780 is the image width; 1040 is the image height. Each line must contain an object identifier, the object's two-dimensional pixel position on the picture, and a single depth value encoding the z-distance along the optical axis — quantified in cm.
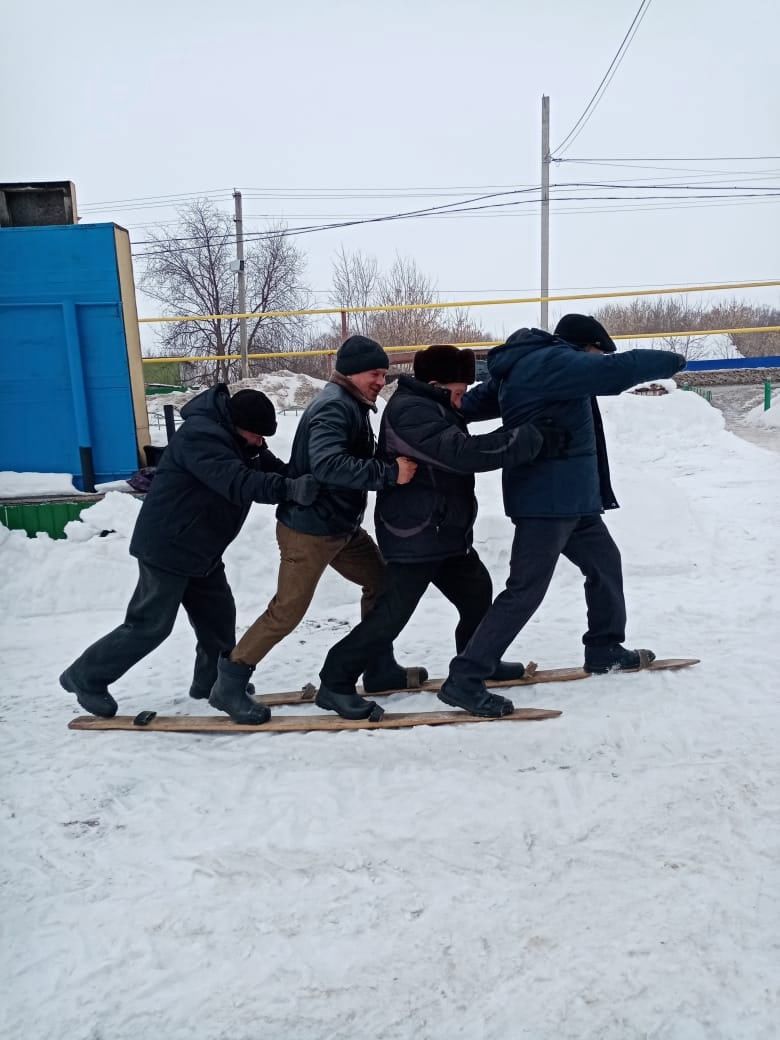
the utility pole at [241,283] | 1799
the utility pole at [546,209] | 1689
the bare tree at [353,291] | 2441
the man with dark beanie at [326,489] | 330
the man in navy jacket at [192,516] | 334
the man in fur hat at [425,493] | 335
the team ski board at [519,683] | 380
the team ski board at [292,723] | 345
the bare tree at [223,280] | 2656
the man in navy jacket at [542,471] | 334
